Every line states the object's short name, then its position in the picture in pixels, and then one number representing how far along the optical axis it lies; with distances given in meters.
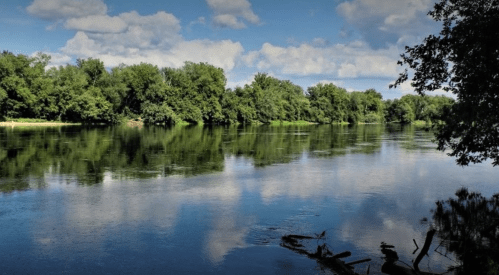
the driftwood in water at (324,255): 9.30
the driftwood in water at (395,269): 9.16
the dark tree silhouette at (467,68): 11.49
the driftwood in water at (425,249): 9.12
